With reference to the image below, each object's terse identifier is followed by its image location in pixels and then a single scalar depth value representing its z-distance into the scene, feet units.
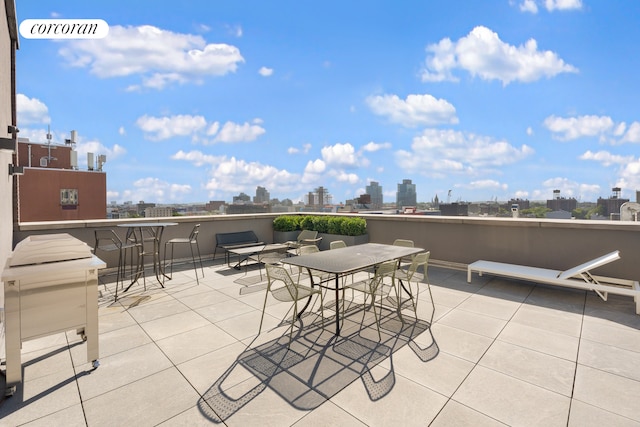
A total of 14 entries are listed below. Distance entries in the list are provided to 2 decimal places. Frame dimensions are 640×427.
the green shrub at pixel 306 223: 28.76
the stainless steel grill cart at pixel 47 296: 7.47
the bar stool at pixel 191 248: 18.60
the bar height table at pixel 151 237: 16.45
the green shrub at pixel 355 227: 25.53
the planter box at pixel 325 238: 25.34
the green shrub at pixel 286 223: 28.71
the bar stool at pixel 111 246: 15.57
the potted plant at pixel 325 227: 25.58
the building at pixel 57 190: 71.61
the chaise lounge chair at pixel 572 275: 13.41
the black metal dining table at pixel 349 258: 10.94
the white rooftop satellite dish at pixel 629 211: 17.33
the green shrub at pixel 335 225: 26.45
